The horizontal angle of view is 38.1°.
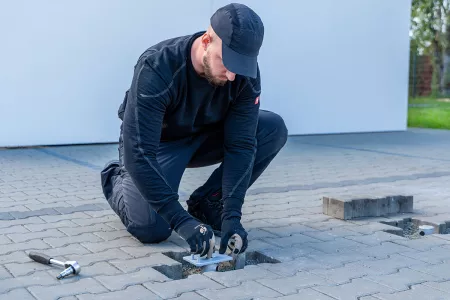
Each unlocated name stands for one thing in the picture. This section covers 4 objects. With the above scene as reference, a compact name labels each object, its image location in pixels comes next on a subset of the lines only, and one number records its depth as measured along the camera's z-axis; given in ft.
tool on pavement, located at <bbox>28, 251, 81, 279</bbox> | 9.70
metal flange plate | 9.96
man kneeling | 9.23
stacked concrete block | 14.25
